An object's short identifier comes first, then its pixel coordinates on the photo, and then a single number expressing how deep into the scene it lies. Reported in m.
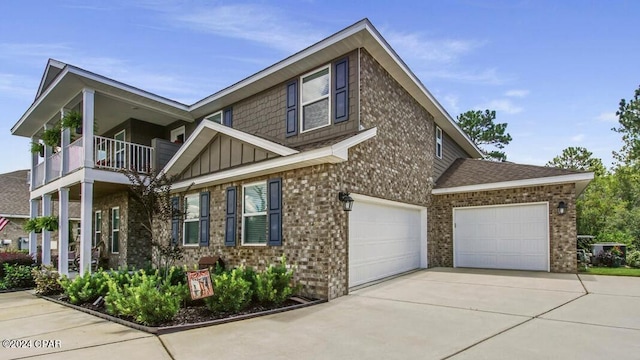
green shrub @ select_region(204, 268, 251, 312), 6.33
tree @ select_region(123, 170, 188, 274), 7.14
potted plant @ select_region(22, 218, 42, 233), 12.36
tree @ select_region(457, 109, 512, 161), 29.17
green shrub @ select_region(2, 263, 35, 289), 10.83
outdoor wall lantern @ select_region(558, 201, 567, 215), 10.59
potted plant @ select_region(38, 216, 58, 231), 12.16
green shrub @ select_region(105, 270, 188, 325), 5.67
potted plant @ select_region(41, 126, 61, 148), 12.37
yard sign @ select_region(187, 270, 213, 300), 6.22
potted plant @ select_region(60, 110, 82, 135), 11.49
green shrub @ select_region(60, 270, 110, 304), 7.84
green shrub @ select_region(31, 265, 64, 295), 9.45
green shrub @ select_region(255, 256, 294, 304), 6.85
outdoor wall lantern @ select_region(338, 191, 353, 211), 7.71
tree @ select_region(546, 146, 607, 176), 35.72
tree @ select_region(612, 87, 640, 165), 22.52
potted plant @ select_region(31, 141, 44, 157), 13.86
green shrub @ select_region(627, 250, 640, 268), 13.18
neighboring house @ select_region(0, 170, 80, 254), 21.05
